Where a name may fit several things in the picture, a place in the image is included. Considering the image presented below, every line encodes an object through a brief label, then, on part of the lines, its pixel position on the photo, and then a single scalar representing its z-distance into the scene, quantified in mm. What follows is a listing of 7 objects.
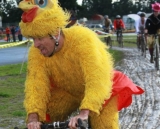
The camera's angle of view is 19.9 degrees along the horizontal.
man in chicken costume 3742
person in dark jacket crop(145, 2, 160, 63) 13286
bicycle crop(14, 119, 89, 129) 3304
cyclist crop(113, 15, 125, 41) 27883
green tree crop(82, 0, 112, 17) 127750
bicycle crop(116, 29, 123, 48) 27536
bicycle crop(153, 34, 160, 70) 13414
